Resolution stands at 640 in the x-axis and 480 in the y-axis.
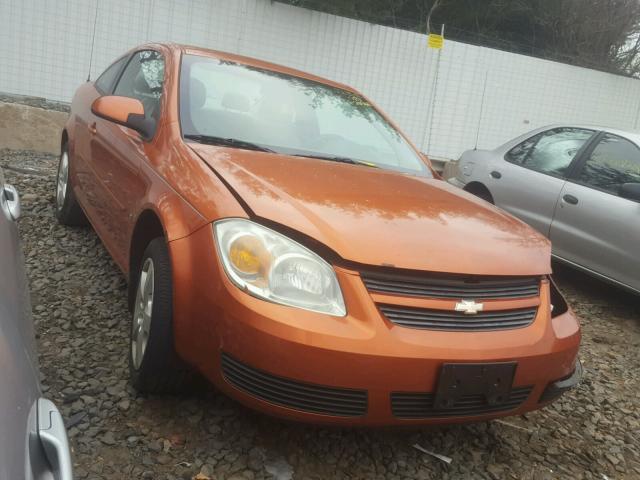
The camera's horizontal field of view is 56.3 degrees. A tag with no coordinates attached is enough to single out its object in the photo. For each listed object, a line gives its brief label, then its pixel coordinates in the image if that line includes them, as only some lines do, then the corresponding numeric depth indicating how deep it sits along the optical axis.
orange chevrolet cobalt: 1.92
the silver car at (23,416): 0.96
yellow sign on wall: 9.30
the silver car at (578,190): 4.34
